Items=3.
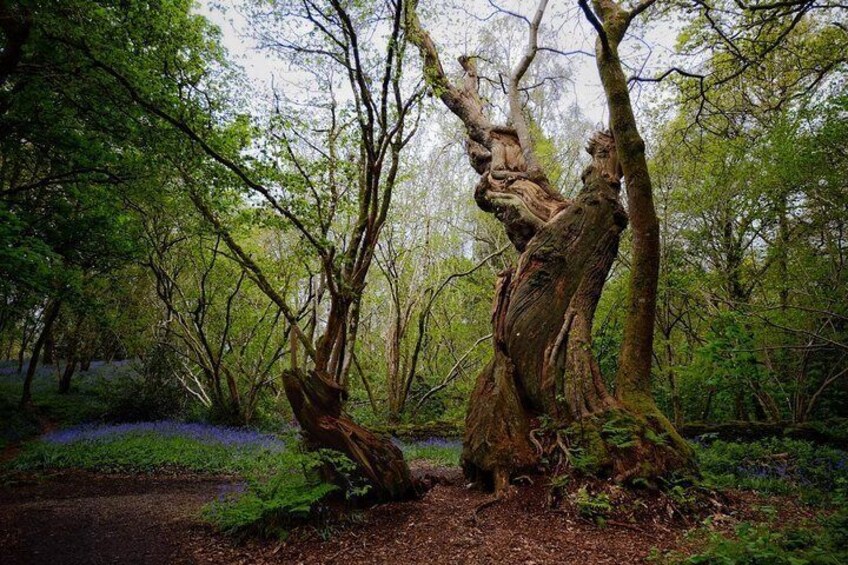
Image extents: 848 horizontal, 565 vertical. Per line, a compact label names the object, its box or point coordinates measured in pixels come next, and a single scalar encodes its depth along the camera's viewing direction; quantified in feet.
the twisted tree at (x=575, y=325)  13.23
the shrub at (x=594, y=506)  11.25
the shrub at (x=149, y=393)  36.63
